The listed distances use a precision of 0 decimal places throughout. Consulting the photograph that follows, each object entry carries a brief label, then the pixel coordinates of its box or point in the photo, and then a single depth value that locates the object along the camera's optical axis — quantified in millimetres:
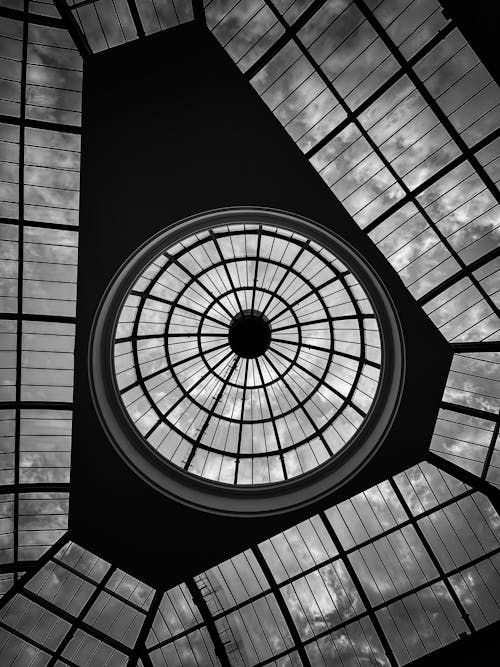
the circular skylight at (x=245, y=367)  19656
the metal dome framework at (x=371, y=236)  14984
